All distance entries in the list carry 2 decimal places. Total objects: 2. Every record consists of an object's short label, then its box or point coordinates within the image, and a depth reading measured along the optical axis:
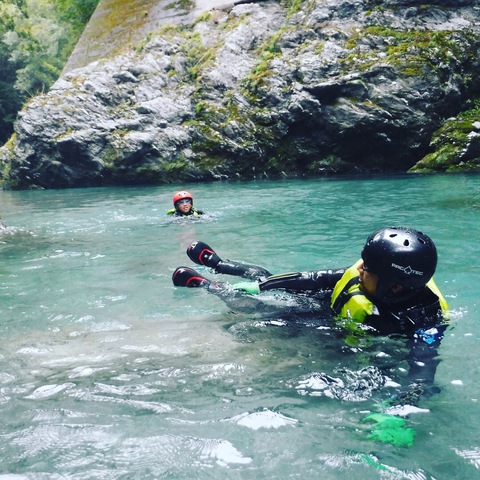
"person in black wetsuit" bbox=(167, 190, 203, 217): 10.66
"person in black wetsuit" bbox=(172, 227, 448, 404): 3.39
